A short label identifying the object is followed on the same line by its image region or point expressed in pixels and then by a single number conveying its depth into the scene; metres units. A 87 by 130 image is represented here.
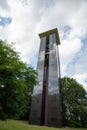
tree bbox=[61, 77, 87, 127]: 16.07
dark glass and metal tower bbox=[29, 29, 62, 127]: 11.78
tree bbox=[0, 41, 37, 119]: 5.42
